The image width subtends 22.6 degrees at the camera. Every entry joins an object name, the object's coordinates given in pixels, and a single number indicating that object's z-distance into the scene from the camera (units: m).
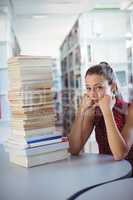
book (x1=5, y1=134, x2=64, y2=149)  1.24
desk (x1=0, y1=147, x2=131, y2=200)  0.92
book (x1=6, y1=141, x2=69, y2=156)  1.23
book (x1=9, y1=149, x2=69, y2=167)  1.23
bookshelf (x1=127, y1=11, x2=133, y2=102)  4.61
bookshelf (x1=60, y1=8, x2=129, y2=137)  4.55
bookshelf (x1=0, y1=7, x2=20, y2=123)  4.06
